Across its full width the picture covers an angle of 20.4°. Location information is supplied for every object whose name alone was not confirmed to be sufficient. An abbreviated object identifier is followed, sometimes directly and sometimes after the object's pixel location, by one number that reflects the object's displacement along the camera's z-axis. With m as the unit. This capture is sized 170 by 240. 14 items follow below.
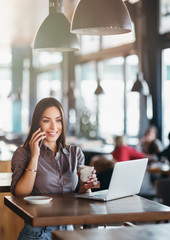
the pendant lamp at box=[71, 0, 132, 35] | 2.75
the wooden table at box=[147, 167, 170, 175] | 6.70
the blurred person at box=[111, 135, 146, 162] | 7.16
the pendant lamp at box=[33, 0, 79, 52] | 3.55
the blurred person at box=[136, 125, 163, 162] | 8.84
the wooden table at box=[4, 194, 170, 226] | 2.39
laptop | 2.74
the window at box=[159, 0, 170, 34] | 9.54
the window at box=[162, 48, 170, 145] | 9.59
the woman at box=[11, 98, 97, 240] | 3.01
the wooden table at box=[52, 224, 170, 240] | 2.07
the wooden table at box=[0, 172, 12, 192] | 3.33
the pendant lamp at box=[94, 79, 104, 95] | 8.60
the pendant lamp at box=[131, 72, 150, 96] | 8.09
